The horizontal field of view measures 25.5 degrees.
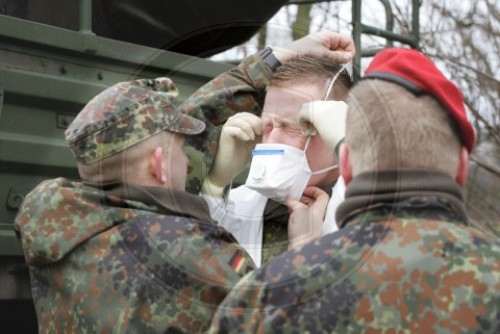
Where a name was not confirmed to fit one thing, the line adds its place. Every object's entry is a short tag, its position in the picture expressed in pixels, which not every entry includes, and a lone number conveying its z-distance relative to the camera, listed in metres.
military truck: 3.78
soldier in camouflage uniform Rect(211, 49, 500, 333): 2.20
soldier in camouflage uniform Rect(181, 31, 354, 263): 3.25
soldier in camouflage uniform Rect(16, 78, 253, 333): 2.71
